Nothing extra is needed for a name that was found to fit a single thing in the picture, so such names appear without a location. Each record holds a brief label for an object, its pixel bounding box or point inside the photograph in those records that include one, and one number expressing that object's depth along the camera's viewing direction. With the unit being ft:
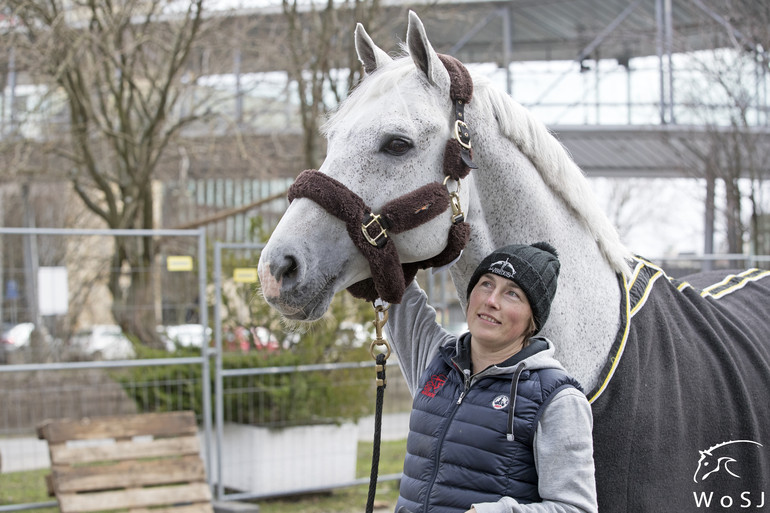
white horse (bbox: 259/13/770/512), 6.15
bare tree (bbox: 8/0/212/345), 26.09
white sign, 18.47
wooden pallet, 17.60
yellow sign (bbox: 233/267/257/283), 19.51
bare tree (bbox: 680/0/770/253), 24.54
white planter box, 20.70
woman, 5.29
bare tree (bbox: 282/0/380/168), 24.36
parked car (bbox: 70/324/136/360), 19.72
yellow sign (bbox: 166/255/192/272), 19.36
